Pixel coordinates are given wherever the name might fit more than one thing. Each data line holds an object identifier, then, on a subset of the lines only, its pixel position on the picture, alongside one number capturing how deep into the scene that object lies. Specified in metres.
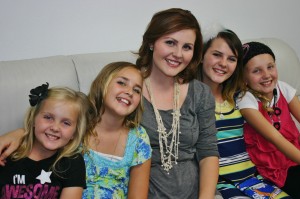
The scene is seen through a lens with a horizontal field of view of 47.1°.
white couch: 1.46
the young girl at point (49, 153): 1.24
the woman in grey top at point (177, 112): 1.41
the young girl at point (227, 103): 1.61
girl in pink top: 1.66
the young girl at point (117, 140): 1.32
